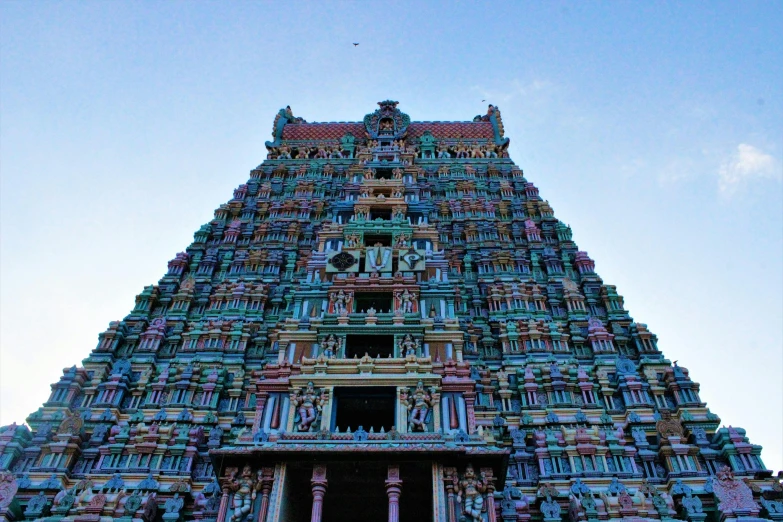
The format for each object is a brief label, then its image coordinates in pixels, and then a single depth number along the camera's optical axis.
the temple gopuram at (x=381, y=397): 18.77
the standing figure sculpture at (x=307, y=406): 20.43
